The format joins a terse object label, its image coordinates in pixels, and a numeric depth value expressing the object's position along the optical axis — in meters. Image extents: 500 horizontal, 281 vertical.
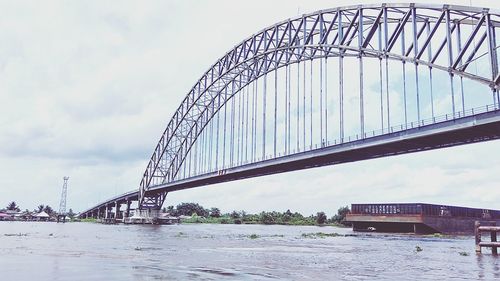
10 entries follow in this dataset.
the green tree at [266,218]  183.88
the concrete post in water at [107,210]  177.45
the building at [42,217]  169.18
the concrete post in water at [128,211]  155.02
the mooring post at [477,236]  38.85
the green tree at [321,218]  179.29
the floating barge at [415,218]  85.94
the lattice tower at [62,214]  163.62
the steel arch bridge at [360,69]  42.50
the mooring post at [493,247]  37.47
